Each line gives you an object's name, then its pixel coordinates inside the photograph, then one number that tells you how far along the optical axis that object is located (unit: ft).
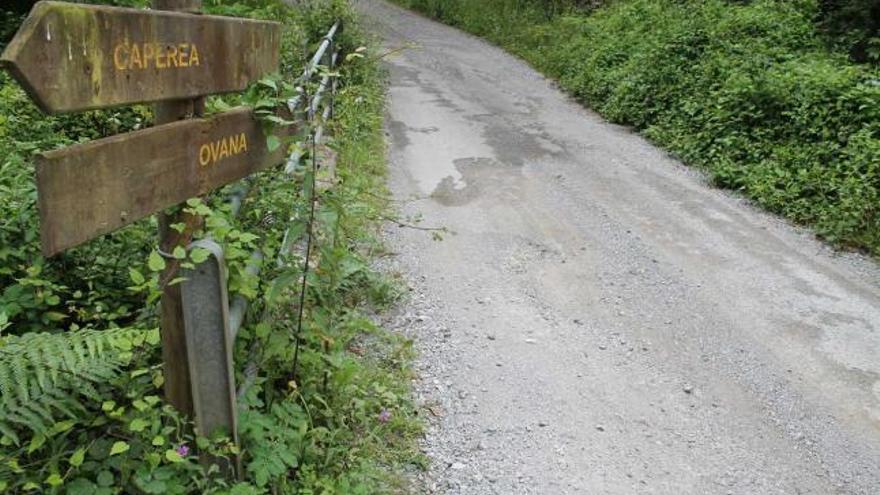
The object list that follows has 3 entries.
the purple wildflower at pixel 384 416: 12.43
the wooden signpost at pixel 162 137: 5.93
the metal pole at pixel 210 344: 7.91
